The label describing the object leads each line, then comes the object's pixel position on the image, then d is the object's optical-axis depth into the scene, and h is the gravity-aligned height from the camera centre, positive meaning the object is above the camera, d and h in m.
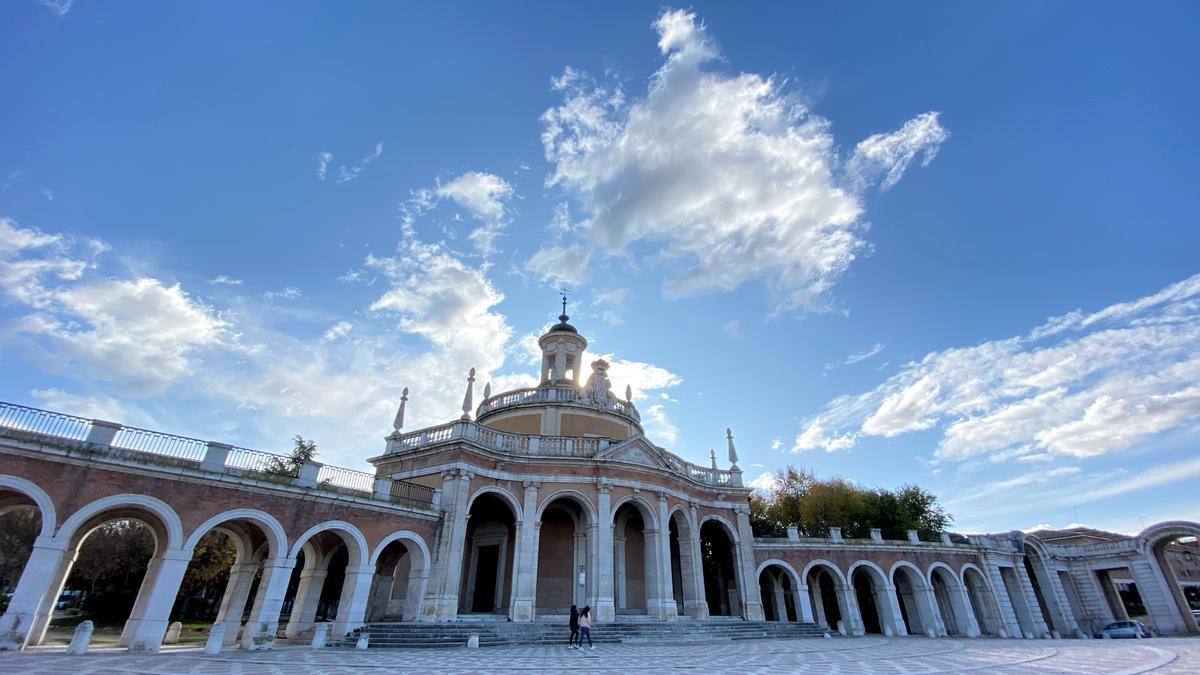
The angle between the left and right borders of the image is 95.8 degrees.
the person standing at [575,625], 17.80 -0.34
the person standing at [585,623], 17.22 -0.27
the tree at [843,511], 39.50 +7.15
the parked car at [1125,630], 30.39 -0.61
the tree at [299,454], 32.84 +9.15
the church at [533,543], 14.75 +2.73
